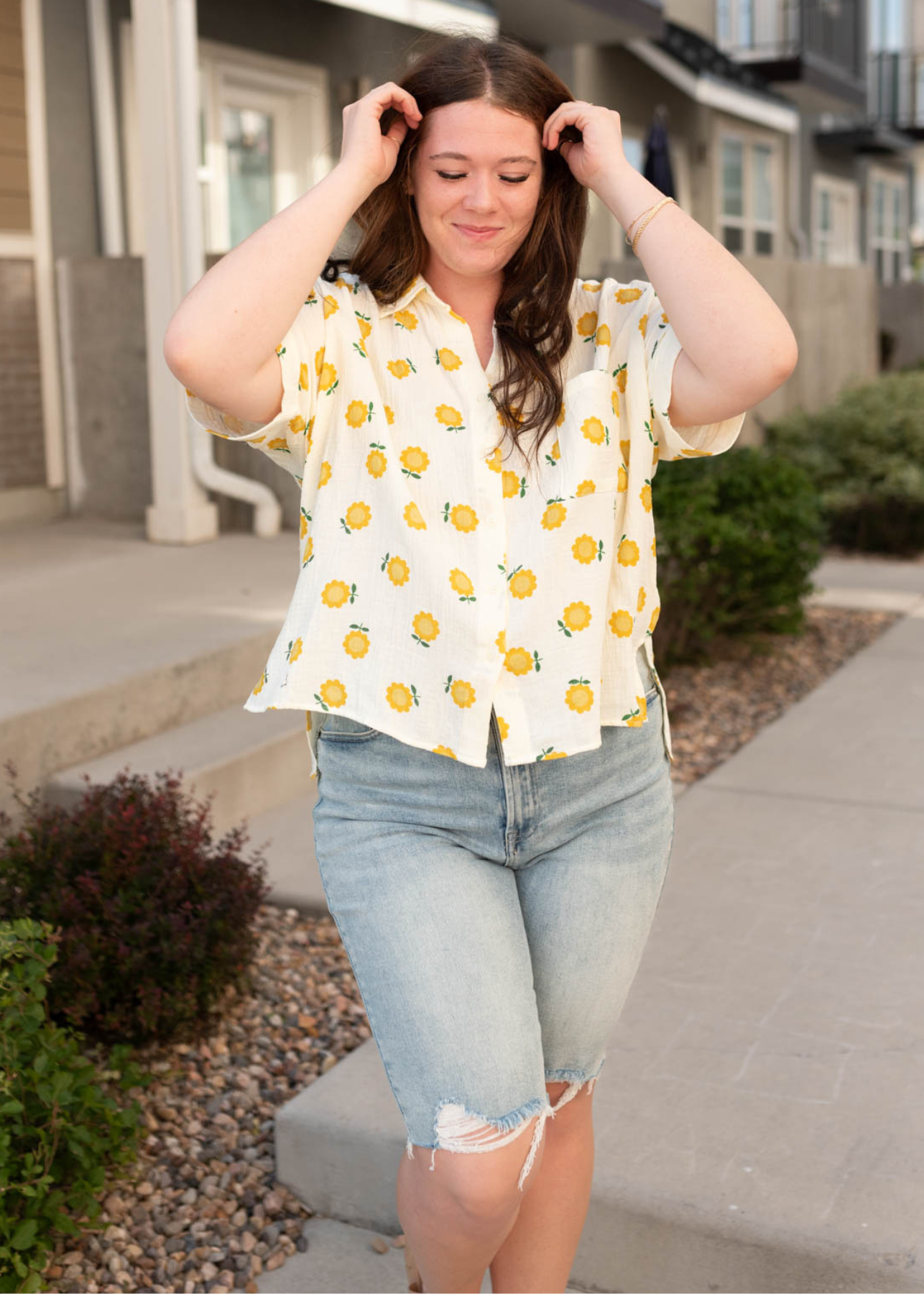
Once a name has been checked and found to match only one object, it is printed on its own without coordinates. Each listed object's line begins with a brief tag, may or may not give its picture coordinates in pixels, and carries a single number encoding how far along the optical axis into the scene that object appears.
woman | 1.83
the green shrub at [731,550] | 6.05
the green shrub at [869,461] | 9.62
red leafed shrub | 2.96
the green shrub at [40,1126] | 2.37
